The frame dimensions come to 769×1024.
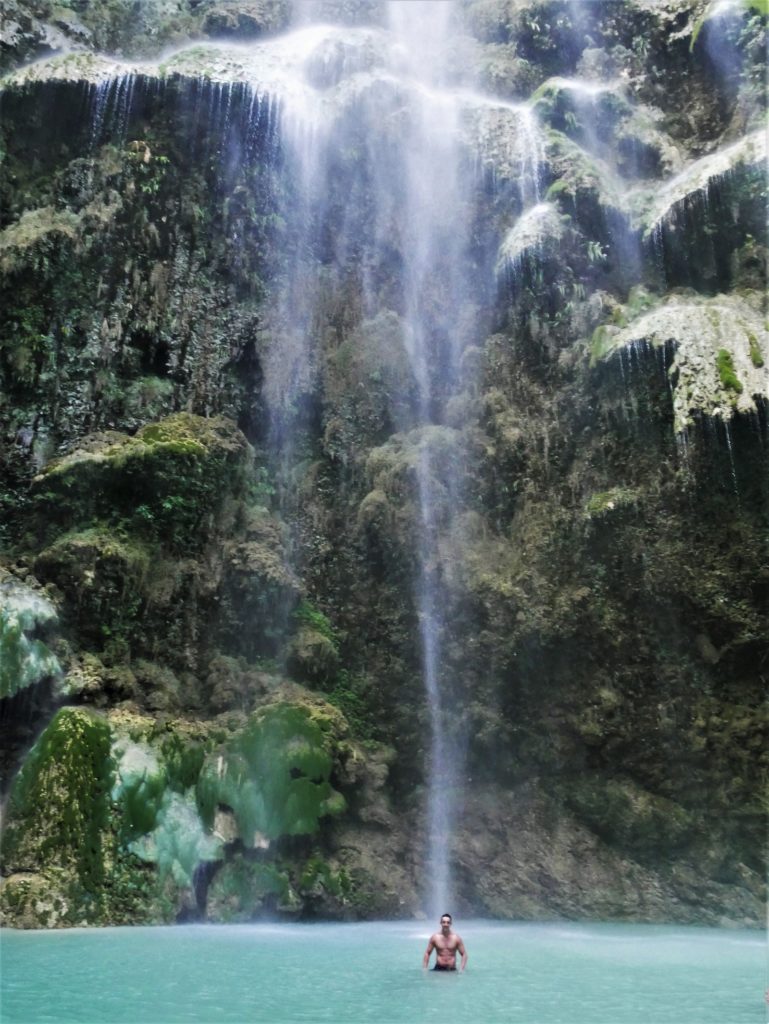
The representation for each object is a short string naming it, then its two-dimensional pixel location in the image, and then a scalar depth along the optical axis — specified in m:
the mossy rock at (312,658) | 12.92
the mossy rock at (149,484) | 12.32
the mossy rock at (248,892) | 10.08
